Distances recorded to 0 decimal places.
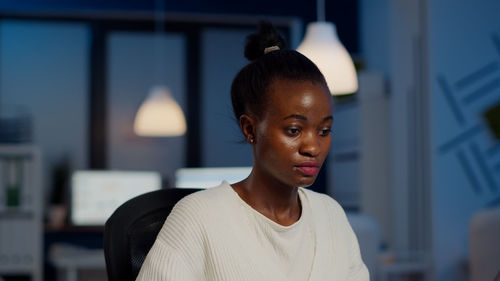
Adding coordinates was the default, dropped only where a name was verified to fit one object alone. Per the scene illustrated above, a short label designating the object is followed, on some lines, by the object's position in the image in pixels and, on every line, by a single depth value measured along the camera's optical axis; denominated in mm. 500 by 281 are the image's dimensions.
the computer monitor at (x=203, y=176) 4895
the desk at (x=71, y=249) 4430
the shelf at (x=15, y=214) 4574
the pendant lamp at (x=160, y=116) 5000
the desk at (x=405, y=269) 4195
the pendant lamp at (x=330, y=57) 3105
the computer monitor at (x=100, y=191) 4836
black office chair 1411
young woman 1173
